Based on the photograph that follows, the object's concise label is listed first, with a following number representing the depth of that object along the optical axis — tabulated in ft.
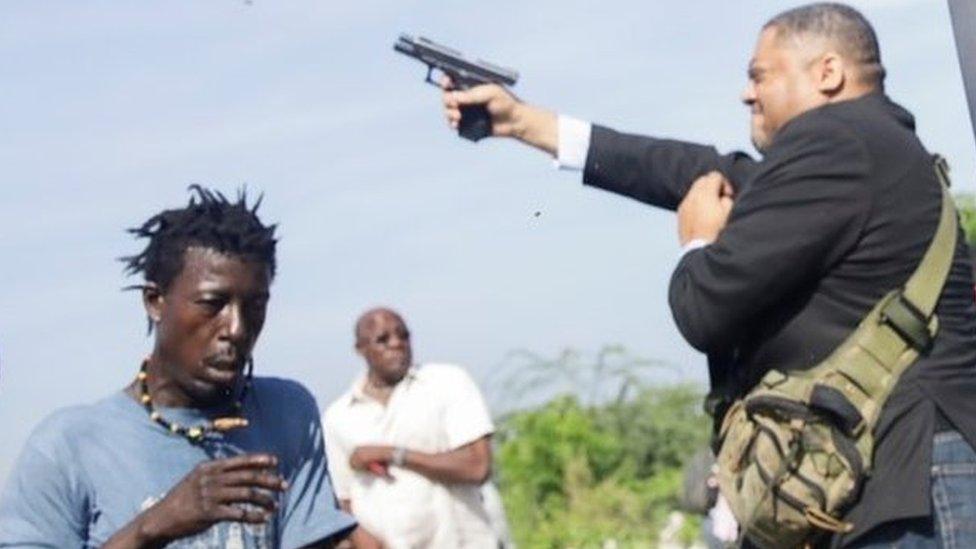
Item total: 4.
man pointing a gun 18.35
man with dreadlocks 17.37
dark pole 17.10
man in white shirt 35.47
